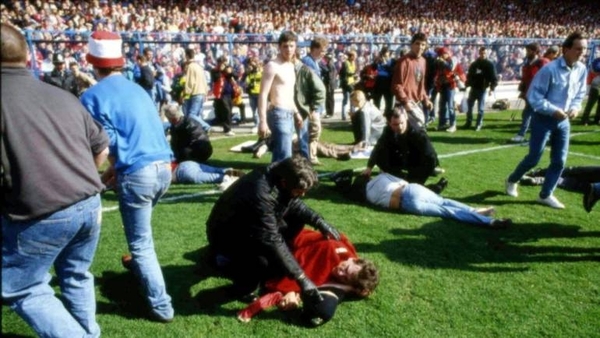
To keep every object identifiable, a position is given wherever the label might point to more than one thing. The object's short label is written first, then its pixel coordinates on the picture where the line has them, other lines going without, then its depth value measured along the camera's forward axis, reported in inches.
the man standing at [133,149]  123.4
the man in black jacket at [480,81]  438.0
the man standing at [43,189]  90.4
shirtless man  224.8
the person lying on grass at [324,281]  140.6
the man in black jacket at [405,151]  238.8
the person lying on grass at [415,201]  213.2
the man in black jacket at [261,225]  136.7
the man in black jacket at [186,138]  274.4
